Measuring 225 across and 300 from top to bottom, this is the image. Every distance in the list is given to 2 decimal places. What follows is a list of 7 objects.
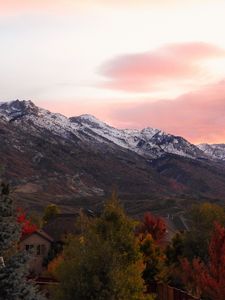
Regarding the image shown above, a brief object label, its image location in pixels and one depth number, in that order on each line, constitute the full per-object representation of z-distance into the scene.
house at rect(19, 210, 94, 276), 67.69
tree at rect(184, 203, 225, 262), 60.84
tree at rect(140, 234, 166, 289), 48.78
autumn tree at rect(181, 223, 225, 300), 37.00
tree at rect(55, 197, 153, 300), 27.02
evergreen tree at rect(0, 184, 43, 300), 16.66
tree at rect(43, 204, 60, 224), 95.62
